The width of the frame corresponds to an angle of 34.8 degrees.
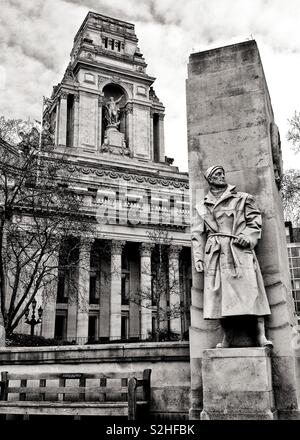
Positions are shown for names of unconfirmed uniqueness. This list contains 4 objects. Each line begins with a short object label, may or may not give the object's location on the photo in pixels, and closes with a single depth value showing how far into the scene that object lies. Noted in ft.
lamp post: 112.54
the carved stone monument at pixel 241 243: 21.50
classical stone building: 188.24
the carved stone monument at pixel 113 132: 229.25
